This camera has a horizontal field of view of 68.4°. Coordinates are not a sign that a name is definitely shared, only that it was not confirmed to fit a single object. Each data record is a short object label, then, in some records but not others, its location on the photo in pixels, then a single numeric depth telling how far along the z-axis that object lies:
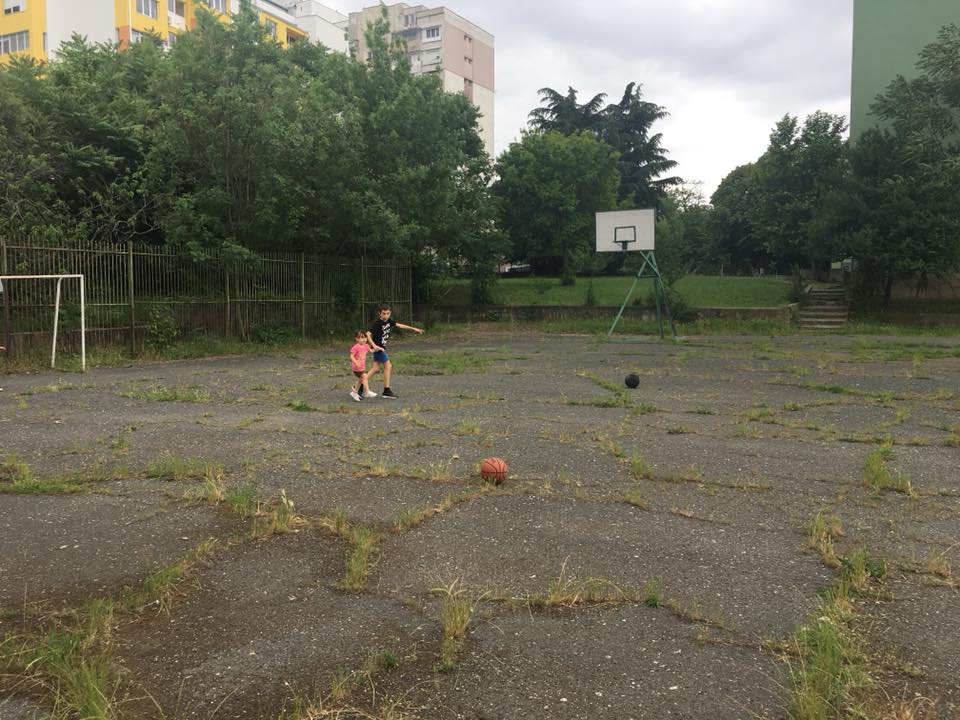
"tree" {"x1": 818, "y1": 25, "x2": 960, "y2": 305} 24.27
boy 10.25
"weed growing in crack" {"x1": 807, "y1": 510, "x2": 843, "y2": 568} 3.88
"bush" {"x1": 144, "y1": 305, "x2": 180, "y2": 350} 15.63
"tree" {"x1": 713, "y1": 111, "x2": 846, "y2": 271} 29.22
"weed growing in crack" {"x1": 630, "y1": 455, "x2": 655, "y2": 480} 5.67
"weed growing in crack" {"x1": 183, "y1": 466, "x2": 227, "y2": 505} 4.90
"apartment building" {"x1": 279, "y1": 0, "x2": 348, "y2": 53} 65.31
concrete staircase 25.83
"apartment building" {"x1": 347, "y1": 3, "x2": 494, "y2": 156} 71.50
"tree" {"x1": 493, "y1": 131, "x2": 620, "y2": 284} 32.38
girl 9.87
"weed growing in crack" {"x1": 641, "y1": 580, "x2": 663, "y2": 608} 3.33
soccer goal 12.80
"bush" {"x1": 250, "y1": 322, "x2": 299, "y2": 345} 18.25
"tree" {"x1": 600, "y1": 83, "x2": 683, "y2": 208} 48.06
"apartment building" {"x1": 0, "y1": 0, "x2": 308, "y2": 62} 48.88
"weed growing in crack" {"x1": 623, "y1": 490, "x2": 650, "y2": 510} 4.88
